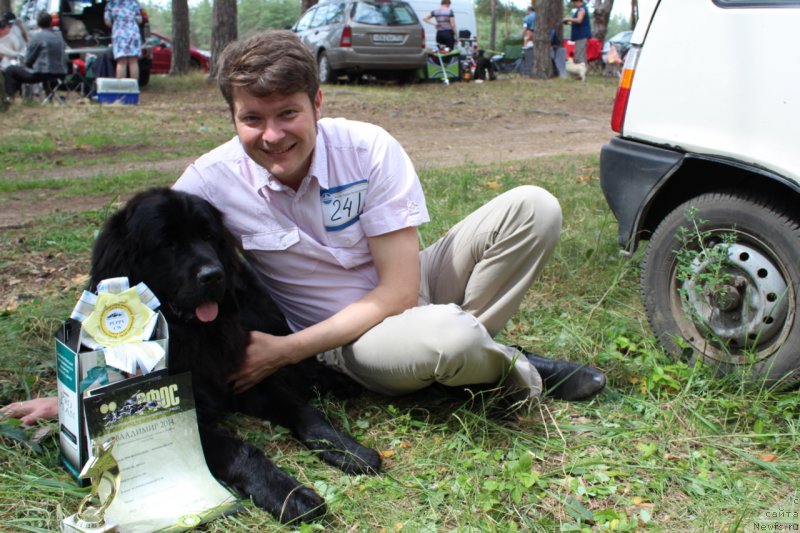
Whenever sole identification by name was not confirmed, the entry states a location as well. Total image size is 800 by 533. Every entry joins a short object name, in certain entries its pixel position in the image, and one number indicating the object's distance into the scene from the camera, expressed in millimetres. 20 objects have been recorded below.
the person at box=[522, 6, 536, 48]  20958
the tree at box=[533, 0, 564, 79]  16286
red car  19672
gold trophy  1852
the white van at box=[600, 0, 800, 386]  2553
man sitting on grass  2422
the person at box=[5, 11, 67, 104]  11844
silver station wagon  14648
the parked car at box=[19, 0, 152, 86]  14961
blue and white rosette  2027
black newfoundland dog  2248
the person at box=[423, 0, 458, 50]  17859
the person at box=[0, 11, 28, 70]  12680
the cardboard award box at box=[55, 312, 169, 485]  1981
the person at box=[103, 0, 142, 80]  12945
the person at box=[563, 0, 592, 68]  17594
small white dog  17047
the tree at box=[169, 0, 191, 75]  16719
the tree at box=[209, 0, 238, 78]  14477
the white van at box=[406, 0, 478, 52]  19875
